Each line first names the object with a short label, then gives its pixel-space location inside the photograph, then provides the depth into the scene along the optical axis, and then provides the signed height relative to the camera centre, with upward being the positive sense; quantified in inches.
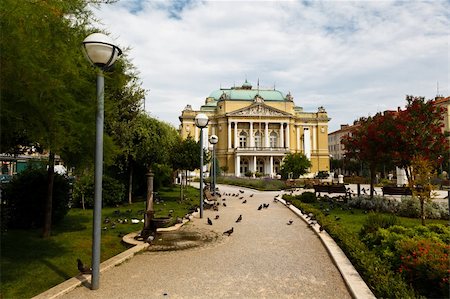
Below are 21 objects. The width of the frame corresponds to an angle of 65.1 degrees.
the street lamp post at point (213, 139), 637.9 +56.2
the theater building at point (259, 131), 2795.3 +321.7
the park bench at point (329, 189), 740.0 -41.6
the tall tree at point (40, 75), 163.8 +47.3
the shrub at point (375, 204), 540.1 -55.0
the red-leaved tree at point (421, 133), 500.1 +52.0
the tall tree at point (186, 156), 708.7 +27.7
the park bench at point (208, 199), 643.2 -53.9
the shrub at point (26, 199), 370.9 -31.3
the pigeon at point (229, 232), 366.6 -64.9
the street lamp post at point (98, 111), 202.7 +34.4
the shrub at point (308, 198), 701.9 -56.3
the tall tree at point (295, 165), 1704.8 +23.0
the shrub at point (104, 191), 567.2 -35.9
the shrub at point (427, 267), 184.1 -53.9
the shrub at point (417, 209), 489.7 -56.5
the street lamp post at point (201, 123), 486.0 +65.2
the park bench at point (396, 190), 616.0 -37.5
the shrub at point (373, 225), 297.3 -51.9
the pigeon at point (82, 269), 223.0 -63.0
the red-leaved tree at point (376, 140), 530.6 +46.6
